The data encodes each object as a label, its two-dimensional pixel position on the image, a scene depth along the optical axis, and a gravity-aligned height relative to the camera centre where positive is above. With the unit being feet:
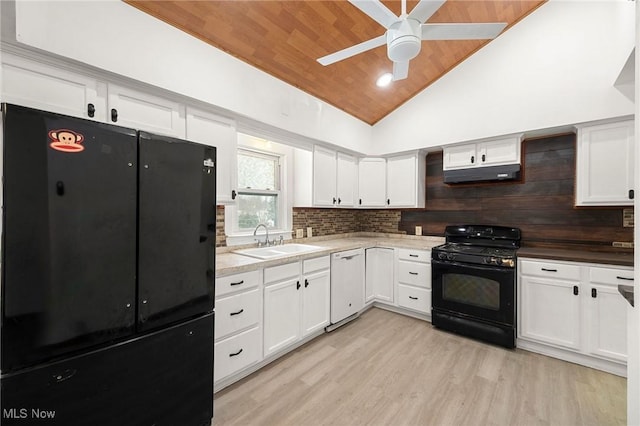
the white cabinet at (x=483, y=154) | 9.73 +2.29
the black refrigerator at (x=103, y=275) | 3.44 -0.97
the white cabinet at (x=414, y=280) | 10.67 -2.75
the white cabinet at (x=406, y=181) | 12.26 +1.49
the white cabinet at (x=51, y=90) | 4.56 +2.25
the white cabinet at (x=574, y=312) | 7.29 -2.89
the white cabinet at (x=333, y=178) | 11.07 +1.52
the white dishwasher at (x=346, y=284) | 9.89 -2.79
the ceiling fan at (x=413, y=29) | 4.93 +3.67
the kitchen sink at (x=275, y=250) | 8.87 -1.36
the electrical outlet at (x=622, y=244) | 8.46 -0.97
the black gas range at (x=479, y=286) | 8.65 -2.52
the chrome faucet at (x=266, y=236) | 9.89 -0.92
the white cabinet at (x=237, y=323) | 6.33 -2.79
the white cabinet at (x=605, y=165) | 7.75 +1.46
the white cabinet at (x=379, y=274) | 11.71 -2.74
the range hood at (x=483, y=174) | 9.69 +1.49
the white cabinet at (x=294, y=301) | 7.56 -2.78
